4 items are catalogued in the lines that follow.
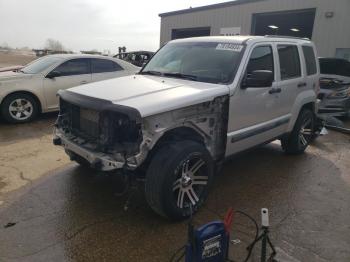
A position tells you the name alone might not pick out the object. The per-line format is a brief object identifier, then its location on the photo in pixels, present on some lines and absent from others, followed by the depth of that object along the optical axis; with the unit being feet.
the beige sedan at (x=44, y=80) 23.71
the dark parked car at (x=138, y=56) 50.20
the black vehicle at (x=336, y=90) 29.14
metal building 42.65
